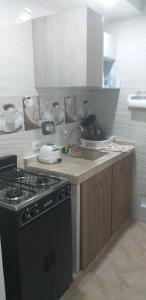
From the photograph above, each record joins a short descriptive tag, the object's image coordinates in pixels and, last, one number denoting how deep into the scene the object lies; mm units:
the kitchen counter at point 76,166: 1836
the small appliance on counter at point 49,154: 2104
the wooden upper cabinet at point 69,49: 1906
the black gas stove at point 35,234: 1387
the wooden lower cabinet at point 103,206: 1977
